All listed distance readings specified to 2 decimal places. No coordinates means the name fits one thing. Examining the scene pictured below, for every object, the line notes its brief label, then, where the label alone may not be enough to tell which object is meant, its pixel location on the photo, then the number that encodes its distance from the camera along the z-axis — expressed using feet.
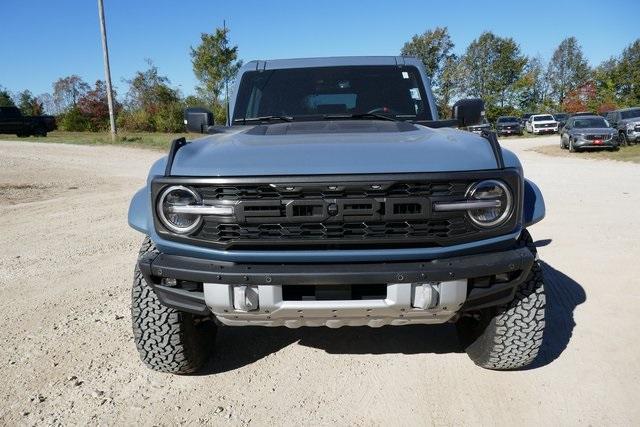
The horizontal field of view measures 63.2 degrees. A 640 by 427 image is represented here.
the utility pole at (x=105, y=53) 74.74
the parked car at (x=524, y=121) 142.29
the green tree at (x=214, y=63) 109.40
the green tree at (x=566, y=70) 195.42
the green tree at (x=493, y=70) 179.42
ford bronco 7.62
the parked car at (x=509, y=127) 123.65
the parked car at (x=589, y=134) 65.62
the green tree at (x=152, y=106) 115.14
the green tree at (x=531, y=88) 180.04
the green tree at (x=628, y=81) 146.51
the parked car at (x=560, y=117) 126.50
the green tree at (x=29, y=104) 176.14
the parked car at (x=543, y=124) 123.24
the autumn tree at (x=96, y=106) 131.34
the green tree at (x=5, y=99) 181.57
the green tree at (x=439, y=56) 169.58
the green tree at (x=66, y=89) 181.34
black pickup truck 93.15
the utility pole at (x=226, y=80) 109.40
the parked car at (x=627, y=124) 69.41
